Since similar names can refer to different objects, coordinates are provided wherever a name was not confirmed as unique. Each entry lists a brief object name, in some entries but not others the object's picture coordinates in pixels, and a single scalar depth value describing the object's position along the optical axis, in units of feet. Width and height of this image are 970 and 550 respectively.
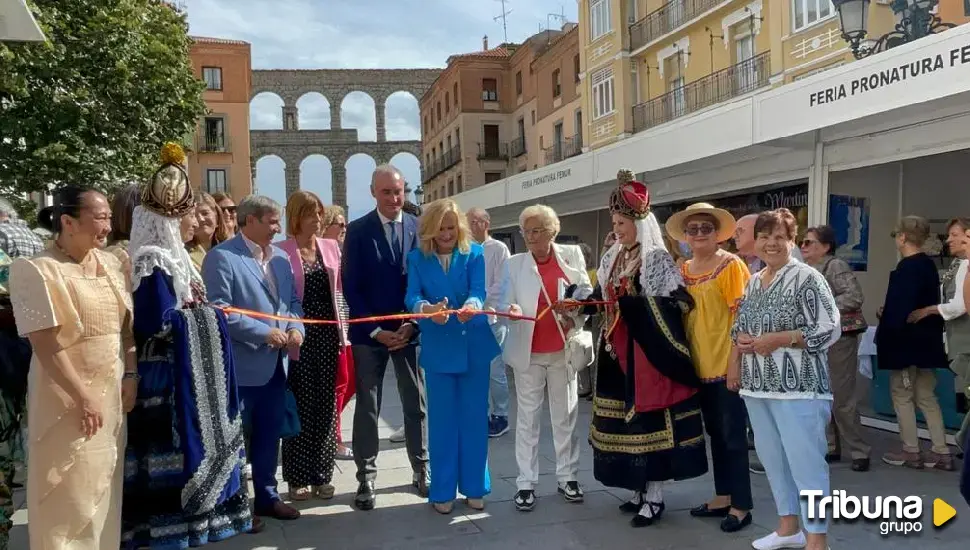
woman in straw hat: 13.43
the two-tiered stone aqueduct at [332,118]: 188.96
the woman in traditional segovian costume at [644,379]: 13.47
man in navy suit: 15.46
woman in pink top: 15.78
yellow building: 59.11
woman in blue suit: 14.76
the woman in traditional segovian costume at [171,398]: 11.82
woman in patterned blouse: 11.81
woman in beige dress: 10.39
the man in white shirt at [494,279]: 21.45
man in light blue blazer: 13.61
